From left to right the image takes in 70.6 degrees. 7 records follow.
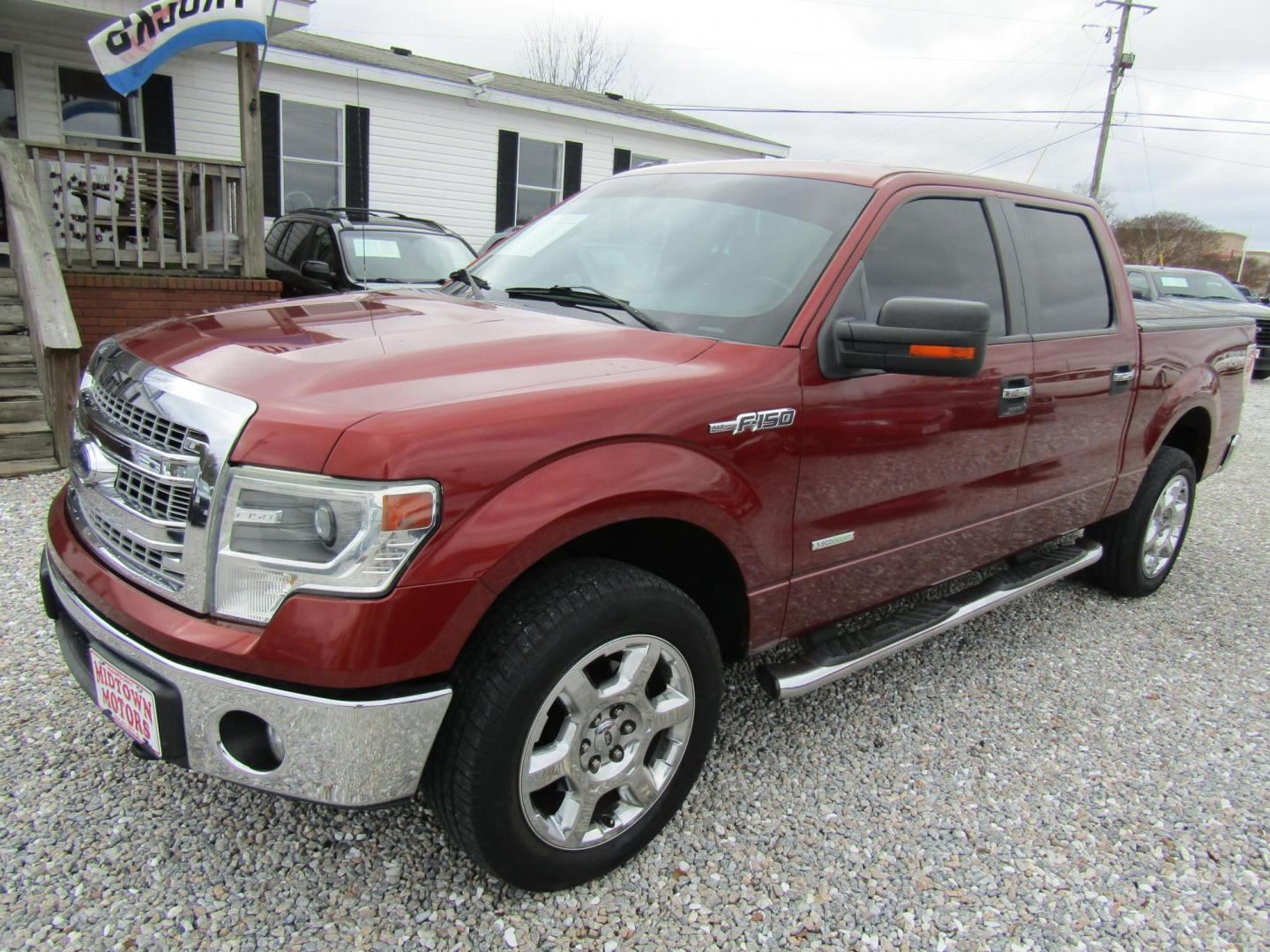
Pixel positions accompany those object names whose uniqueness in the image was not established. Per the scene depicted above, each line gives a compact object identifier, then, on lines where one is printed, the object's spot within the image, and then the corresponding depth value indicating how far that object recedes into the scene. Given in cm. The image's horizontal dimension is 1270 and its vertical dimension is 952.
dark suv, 899
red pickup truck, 185
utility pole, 2823
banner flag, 711
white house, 827
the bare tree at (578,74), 3847
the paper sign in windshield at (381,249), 917
